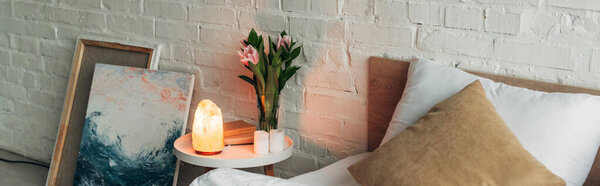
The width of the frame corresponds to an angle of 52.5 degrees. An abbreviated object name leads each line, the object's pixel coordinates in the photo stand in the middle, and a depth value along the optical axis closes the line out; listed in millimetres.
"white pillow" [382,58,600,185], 1474
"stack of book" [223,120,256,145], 2113
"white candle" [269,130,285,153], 2014
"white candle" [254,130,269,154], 2006
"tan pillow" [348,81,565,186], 1351
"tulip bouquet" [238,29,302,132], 2057
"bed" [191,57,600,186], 1769
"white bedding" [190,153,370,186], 1482
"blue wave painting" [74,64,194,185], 2436
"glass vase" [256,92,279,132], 2086
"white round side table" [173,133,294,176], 1953
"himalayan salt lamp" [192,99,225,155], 1993
